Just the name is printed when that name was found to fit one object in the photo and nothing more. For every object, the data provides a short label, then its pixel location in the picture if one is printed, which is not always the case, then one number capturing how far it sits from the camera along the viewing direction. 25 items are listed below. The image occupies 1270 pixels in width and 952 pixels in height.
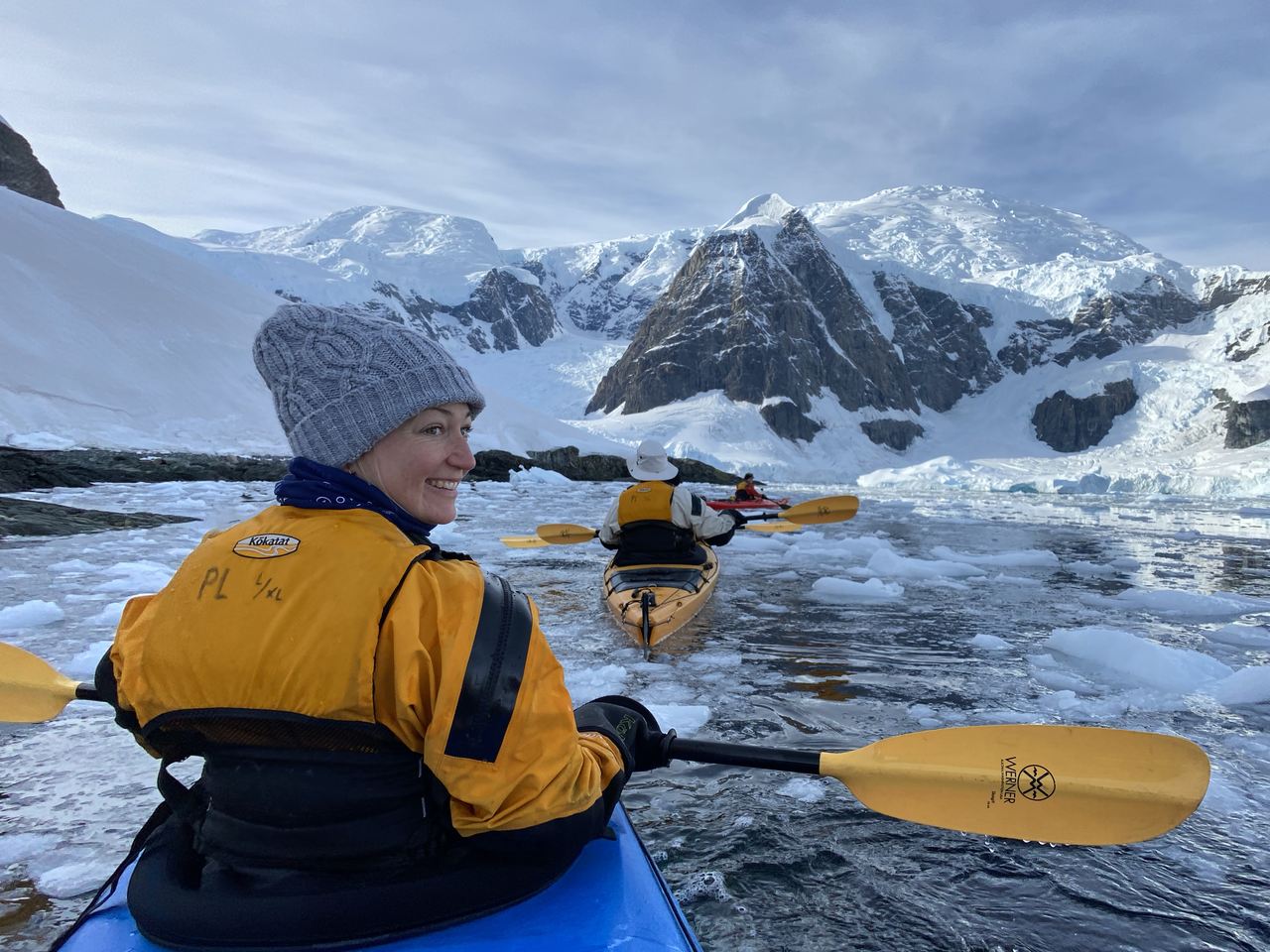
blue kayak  1.46
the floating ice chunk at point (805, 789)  3.19
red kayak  17.48
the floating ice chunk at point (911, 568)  9.47
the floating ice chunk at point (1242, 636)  6.08
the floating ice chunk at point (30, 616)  5.36
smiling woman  1.32
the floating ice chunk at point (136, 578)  6.72
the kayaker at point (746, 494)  18.57
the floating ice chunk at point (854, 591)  7.94
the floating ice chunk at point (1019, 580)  9.08
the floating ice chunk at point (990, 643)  5.86
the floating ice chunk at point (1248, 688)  4.42
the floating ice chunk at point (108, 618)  5.45
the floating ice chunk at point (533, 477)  32.06
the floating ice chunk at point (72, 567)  7.54
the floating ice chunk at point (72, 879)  2.28
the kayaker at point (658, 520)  6.91
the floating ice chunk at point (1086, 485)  44.47
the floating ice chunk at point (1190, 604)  7.40
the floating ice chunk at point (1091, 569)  10.22
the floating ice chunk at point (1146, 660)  4.73
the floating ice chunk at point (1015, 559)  10.71
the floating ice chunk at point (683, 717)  3.90
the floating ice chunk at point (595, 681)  4.52
